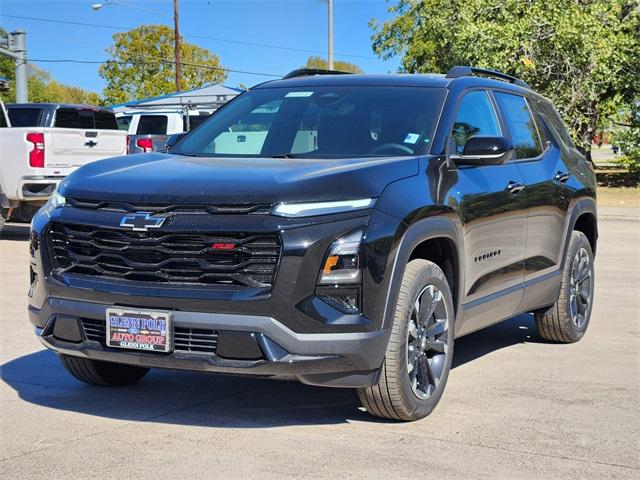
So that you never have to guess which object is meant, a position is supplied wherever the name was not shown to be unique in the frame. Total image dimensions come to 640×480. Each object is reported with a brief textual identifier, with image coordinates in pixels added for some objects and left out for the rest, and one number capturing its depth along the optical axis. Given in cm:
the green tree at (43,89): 8859
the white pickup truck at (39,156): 1450
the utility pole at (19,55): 3067
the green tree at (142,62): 7050
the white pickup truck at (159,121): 2602
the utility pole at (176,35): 4648
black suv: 457
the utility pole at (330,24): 3134
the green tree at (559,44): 2636
